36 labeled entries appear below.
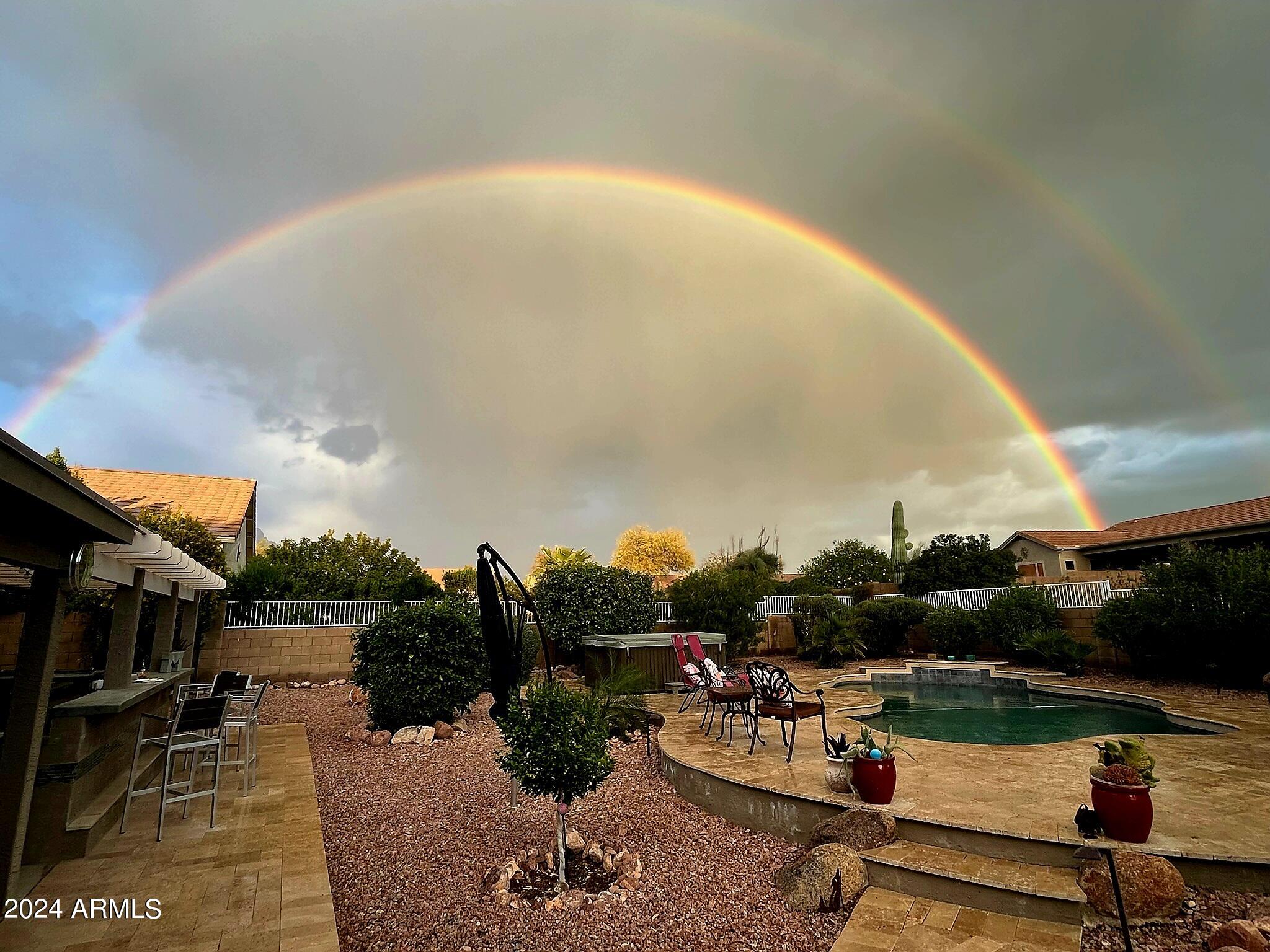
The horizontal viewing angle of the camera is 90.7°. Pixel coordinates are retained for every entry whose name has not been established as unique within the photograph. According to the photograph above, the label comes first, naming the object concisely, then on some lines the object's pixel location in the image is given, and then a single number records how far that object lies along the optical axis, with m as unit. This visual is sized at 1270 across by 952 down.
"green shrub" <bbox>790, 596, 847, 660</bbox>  18.05
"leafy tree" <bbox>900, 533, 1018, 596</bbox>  27.72
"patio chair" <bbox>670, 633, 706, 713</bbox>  8.52
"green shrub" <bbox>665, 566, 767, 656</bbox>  17.33
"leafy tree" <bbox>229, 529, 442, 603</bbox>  15.80
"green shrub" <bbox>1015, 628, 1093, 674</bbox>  13.70
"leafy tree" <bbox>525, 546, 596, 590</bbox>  24.33
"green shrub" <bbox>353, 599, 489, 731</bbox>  8.73
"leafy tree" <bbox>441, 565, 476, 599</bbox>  26.22
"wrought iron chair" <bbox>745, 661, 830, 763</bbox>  6.23
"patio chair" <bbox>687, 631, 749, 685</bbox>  8.60
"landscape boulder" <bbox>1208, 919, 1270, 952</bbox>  2.96
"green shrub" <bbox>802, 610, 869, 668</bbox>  16.42
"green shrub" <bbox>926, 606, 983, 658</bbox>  16.45
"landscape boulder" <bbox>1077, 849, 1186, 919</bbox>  3.43
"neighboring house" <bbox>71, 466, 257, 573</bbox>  20.08
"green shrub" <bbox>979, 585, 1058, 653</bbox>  15.30
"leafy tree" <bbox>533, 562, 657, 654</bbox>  15.47
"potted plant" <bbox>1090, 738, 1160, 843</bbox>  3.89
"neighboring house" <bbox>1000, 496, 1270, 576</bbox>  20.44
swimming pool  8.67
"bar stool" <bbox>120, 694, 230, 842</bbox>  4.59
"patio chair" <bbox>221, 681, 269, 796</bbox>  5.97
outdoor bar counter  4.09
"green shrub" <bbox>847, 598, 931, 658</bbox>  18.19
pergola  2.90
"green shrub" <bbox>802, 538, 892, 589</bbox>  40.28
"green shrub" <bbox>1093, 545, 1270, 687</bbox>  10.73
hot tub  12.05
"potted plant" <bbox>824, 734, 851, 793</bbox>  5.14
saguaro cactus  39.12
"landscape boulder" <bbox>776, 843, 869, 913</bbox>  3.98
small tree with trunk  4.13
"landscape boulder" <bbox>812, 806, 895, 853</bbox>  4.37
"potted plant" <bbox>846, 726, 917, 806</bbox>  4.76
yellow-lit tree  42.03
